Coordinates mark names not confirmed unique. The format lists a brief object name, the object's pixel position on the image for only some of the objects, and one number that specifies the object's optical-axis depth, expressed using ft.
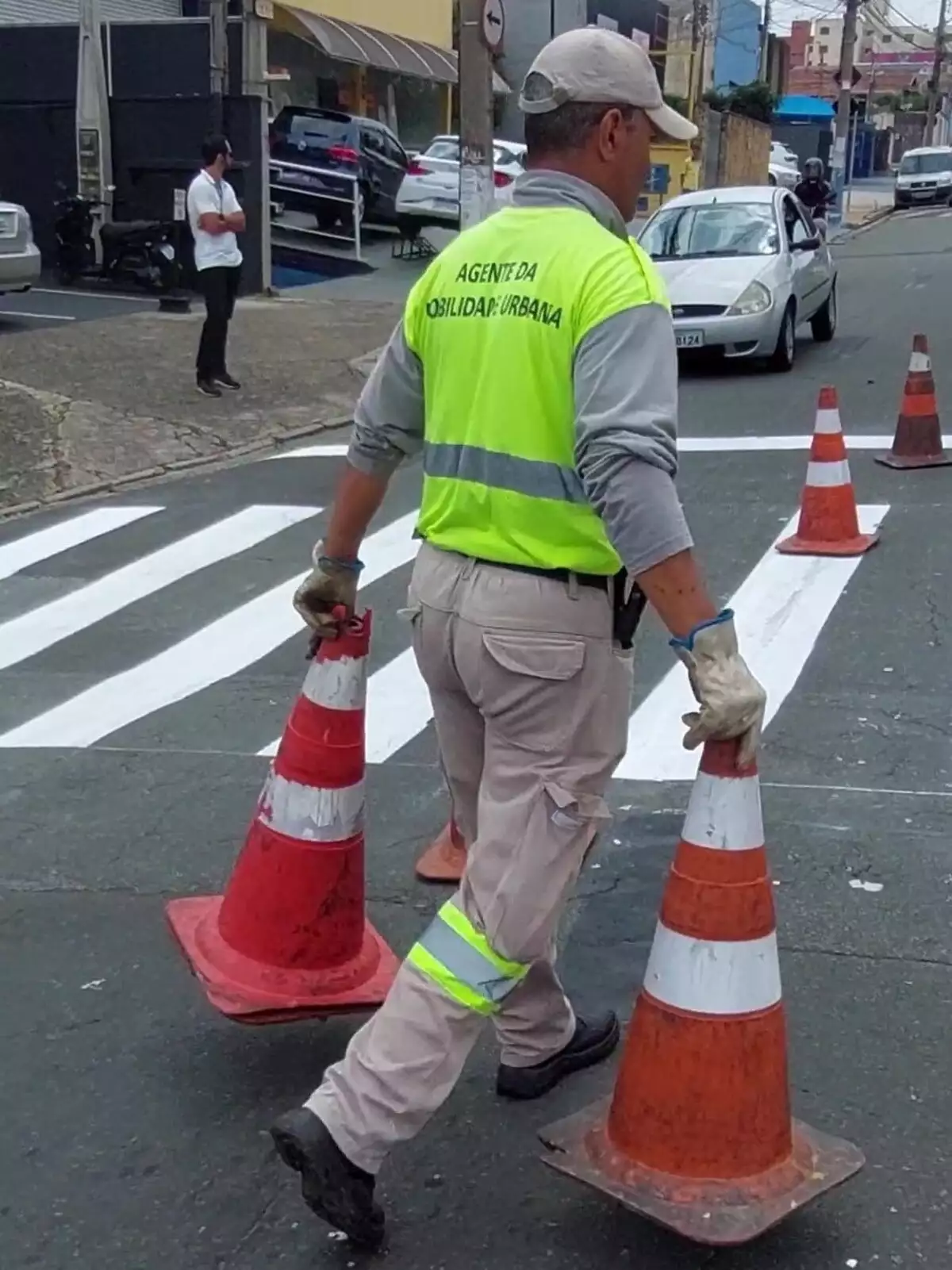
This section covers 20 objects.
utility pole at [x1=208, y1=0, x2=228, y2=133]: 64.49
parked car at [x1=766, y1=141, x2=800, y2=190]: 141.90
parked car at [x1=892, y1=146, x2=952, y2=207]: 161.68
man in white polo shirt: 42.09
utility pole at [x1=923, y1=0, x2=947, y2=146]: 230.27
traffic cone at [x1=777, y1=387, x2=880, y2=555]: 28.86
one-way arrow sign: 45.29
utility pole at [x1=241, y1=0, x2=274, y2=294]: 64.90
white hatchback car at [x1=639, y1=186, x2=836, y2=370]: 48.60
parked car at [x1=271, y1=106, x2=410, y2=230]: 83.15
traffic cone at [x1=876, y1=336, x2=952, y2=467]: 34.81
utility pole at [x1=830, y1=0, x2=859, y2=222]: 131.13
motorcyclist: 109.29
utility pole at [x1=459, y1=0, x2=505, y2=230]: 45.57
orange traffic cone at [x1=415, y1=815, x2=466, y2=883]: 16.06
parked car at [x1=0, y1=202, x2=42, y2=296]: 51.83
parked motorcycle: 62.08
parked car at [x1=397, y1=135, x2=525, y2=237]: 82.79
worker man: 9.61
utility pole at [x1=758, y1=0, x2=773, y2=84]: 195.00
